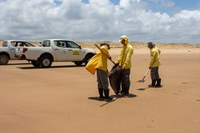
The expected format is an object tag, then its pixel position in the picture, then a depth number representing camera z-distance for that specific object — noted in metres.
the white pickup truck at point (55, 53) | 21.03
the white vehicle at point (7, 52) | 23.84
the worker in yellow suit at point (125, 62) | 10.65
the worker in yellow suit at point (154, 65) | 12.59
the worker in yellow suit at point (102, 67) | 9.86
